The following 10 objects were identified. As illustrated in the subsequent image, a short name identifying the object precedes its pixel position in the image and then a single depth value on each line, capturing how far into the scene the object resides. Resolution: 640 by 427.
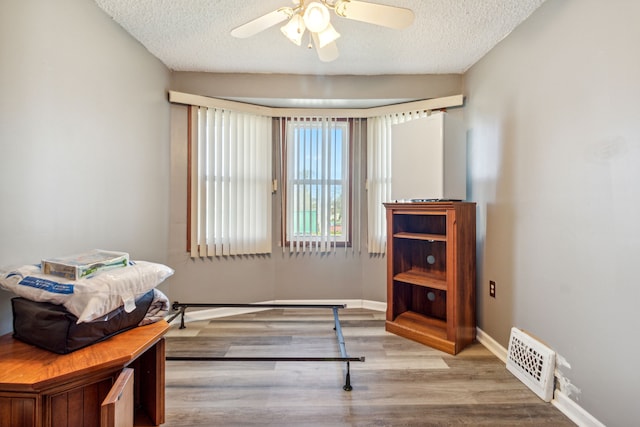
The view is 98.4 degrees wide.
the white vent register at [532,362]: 1.49
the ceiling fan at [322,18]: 1.23
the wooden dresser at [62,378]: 0.85
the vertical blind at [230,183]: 2.51
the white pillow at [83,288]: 1.00
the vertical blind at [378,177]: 2.72
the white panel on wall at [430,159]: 1.97
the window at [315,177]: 2.78
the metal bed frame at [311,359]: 1.57
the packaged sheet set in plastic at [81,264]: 1.06
